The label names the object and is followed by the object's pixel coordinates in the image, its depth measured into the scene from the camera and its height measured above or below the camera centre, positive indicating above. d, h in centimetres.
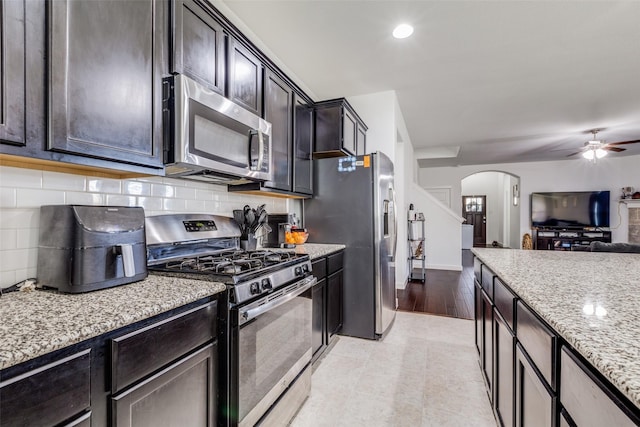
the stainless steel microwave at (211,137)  145 +43
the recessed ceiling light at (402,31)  241 +150
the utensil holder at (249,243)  227 -21
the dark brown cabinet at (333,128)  302 +87
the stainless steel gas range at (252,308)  129 -46
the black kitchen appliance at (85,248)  110 -13
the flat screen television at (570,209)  750 +12
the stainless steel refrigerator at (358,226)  277 -11
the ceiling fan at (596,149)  506 +110
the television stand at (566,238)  741 -62
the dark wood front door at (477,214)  1181 +0
